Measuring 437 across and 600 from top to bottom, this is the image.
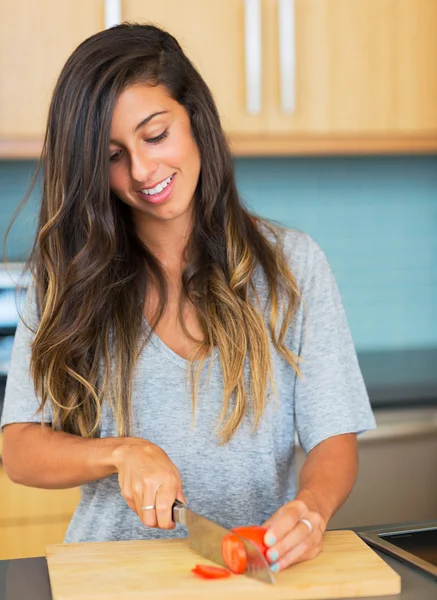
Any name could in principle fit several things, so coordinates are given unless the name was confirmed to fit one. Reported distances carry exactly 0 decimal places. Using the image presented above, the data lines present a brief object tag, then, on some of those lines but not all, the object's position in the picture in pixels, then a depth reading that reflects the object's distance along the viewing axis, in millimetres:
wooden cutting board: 1038
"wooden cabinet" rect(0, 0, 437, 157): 2307
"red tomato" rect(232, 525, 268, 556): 1090
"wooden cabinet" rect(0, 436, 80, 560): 2225
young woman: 1336
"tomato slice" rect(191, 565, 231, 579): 1071
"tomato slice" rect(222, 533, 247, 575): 1064
